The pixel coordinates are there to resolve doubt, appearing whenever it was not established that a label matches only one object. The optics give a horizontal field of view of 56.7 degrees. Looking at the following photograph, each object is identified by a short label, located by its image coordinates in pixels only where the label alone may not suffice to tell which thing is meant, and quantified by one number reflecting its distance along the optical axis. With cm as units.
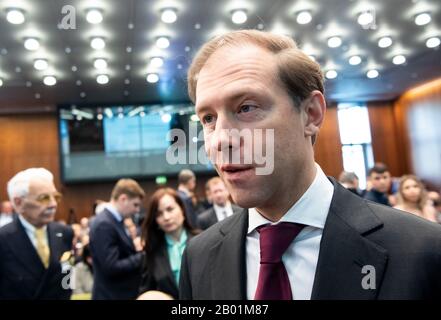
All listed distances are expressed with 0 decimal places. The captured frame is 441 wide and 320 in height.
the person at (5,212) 600
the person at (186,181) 435
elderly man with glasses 193
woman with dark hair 214
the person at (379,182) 347
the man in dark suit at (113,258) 262
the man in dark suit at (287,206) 68
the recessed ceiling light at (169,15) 444
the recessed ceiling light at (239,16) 448
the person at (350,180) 313
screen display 830
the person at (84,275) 380
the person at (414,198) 314
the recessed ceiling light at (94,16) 433
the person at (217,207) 336
